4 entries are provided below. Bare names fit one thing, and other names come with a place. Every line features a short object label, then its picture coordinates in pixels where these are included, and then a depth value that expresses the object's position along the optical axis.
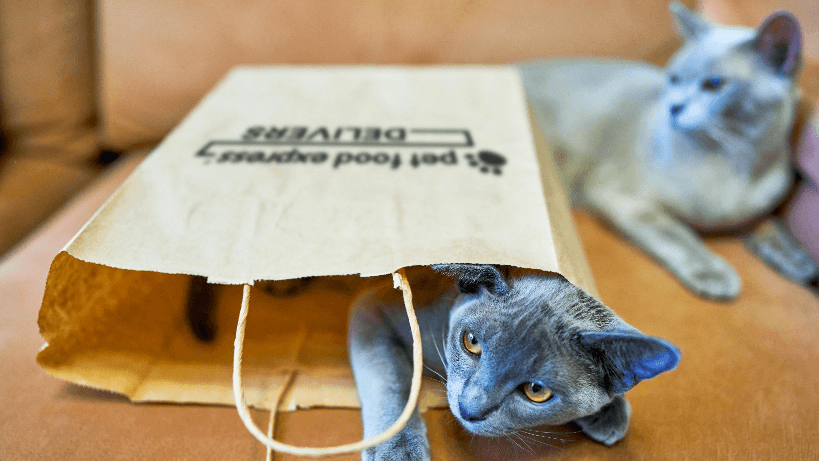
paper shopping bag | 0.59
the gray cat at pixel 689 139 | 0.94
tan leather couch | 0.62
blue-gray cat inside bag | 0.54
